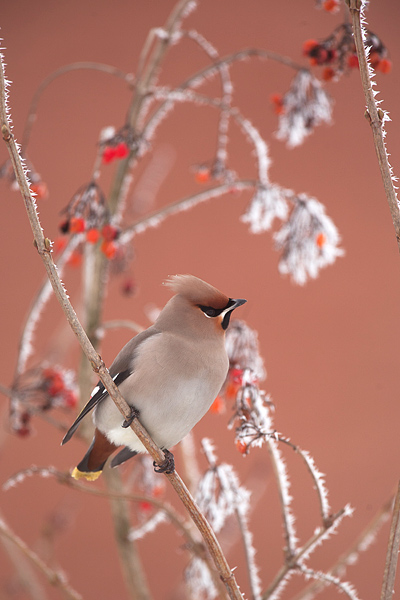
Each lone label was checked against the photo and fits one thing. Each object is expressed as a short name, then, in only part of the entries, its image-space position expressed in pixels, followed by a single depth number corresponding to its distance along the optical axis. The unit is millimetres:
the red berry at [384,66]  5926
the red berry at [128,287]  6139
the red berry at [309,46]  5927
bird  5824
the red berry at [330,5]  5916
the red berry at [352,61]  5925
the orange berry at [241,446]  5802
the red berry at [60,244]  6027
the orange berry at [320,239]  5936
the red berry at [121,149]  5949
